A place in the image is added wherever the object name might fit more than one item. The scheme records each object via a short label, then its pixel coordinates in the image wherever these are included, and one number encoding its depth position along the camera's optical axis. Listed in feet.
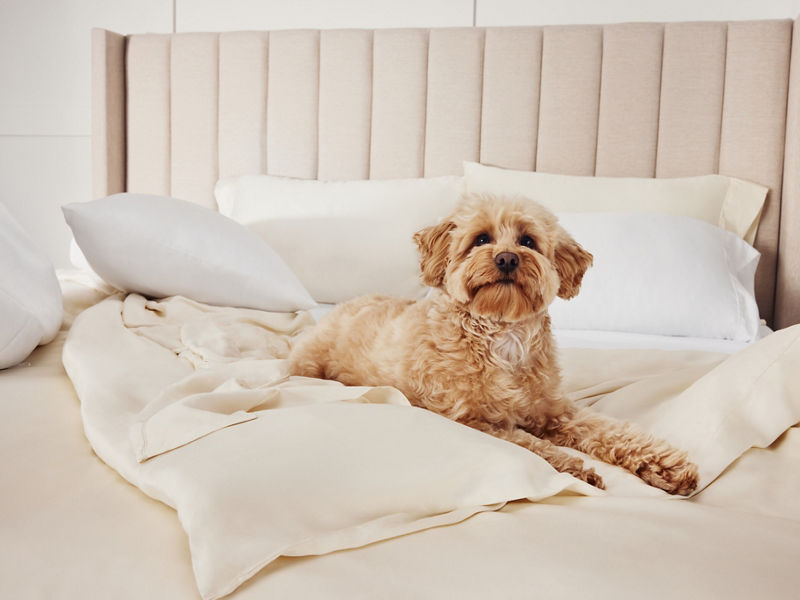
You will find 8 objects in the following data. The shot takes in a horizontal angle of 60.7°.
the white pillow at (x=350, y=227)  7.70
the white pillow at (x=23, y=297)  4.22
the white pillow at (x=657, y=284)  6.36
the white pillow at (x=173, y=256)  6.28
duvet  2.20
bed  2.07
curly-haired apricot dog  3.82
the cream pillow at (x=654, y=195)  7.81
